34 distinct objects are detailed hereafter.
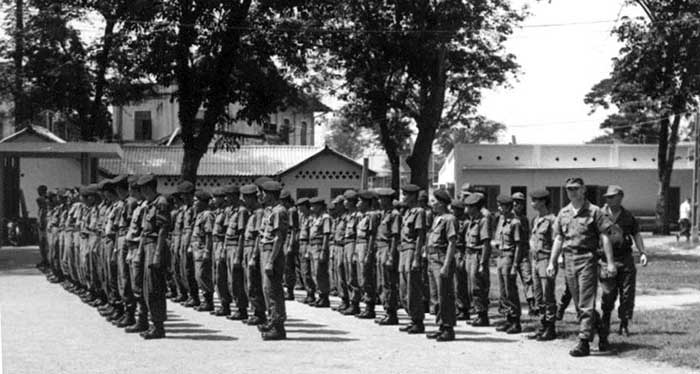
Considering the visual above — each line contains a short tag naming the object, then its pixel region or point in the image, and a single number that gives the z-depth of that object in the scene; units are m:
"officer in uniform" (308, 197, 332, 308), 16.72
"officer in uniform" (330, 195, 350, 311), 15.86
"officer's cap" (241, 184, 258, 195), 13.07
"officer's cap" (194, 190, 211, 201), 16.19
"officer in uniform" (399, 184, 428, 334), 12.71
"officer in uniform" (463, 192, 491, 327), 13.66
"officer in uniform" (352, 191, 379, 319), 14.77
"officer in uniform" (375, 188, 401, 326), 13.93
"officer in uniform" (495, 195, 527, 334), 13.06
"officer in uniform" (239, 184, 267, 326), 12.74
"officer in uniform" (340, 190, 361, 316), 15.34
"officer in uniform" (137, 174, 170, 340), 11.95
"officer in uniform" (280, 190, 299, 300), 16.16
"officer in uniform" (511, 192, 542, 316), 13.52
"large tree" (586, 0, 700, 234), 27.44
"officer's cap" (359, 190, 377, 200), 15.33
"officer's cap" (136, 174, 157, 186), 12.33
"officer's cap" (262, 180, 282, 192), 12.41
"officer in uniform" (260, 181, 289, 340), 11.97
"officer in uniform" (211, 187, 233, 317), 14.38
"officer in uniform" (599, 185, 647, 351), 12.45
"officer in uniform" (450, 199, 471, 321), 13.84
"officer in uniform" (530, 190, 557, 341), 12.37
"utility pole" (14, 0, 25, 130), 33.84
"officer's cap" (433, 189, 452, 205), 12.37
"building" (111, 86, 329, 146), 60.47
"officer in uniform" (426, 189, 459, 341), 11.97
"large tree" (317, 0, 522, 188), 29.66
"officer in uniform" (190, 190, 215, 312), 15.27
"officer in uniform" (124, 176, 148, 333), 12.17
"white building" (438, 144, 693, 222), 48.66
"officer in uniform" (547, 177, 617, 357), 10.77
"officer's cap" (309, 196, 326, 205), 17.88
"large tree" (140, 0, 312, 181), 28.22
